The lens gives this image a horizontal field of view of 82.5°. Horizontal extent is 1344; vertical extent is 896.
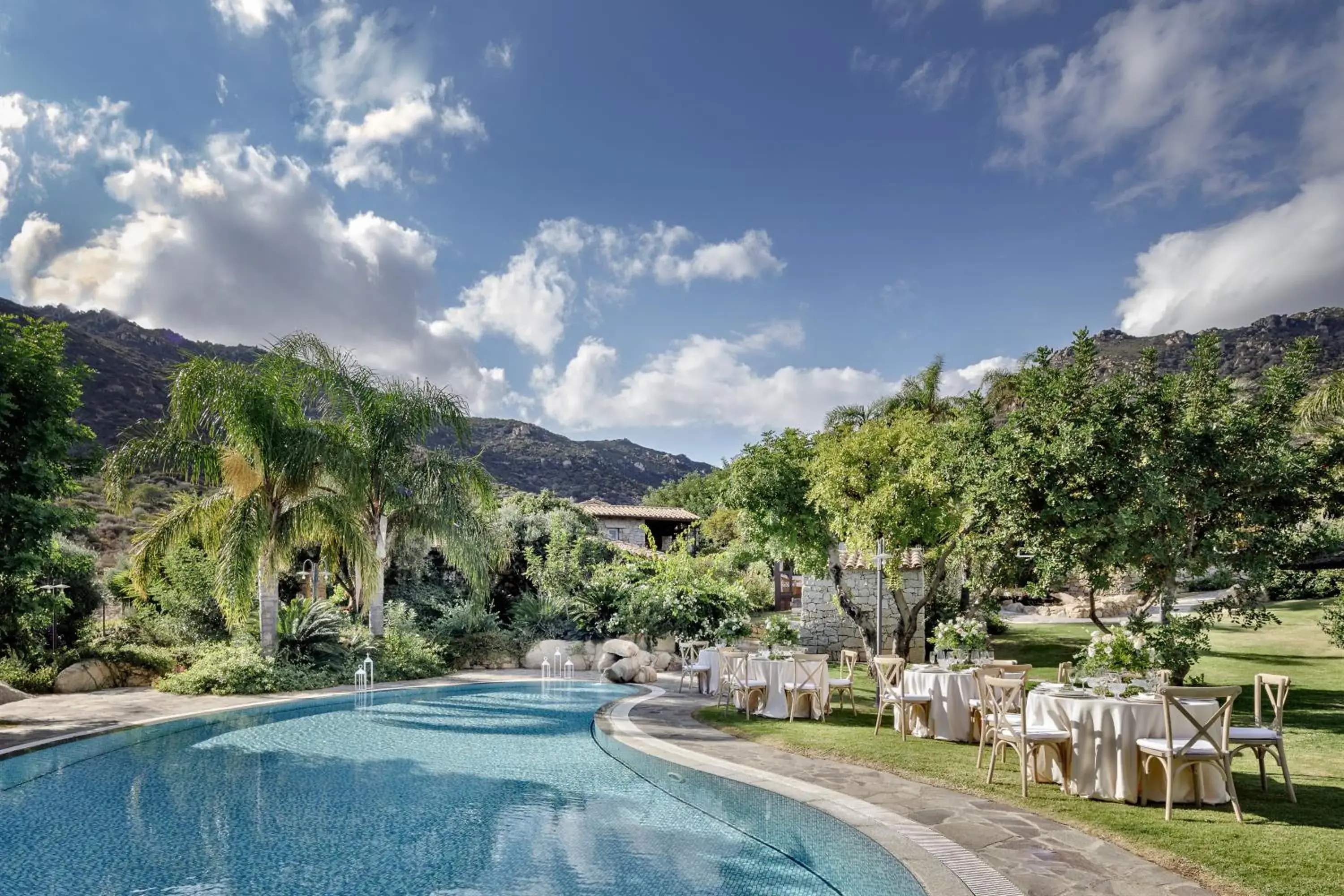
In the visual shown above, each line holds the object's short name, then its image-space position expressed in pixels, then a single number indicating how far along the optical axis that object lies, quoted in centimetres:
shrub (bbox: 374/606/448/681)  1573
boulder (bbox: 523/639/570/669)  1831
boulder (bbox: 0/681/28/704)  1248
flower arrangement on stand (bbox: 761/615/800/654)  1202
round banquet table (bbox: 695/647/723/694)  1432
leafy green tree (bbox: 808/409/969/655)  1413
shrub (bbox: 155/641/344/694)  1349
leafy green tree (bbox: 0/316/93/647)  984
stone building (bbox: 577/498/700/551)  4566
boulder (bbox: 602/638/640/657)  1750
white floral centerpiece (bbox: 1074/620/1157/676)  730
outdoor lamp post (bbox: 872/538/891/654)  1235
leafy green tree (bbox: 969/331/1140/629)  1191
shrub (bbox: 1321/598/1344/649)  1162
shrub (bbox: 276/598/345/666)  1520
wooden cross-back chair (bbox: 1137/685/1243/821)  610
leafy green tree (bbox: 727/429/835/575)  1605
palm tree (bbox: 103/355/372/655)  1395
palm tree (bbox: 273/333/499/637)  1609
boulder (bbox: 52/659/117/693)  1371
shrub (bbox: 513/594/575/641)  1947
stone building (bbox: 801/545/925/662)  2047
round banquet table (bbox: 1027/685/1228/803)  652
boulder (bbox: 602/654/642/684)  1644
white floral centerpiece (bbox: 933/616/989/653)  1009
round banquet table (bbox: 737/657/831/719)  1143
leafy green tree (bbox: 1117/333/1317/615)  1181
